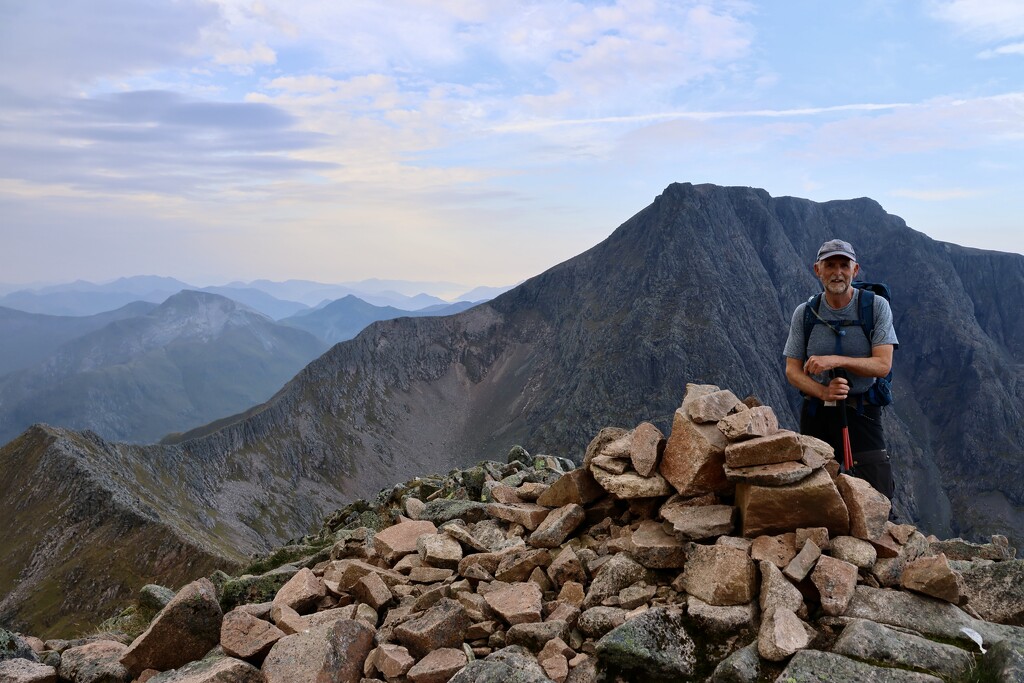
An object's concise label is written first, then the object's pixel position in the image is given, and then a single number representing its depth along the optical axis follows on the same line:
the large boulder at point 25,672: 8.95
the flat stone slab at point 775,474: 8.41
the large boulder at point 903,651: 6.46
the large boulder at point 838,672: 6.19
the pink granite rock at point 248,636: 8.74
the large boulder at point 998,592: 7.80
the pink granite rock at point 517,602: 8.61
